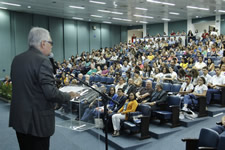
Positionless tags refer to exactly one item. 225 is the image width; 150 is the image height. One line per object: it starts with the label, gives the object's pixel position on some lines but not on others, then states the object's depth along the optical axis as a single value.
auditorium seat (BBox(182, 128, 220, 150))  2.43
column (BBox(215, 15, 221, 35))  16.48
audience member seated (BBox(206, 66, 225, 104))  5.20
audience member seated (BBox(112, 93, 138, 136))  4.33
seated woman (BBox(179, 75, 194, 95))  5.18
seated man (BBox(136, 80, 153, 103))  5.07
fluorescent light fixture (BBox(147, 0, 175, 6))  11.22
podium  2.44
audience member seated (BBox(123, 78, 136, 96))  5.37
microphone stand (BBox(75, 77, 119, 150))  2.15
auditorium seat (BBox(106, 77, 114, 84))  7.82
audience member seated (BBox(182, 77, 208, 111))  4.76
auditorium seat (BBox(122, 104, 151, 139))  4.11
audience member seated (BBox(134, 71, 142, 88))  6.13
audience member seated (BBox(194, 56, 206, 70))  7.36
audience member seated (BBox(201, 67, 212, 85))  5.75
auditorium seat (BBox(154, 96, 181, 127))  4.45
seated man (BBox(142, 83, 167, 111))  4.70
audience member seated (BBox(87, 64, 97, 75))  9.54
